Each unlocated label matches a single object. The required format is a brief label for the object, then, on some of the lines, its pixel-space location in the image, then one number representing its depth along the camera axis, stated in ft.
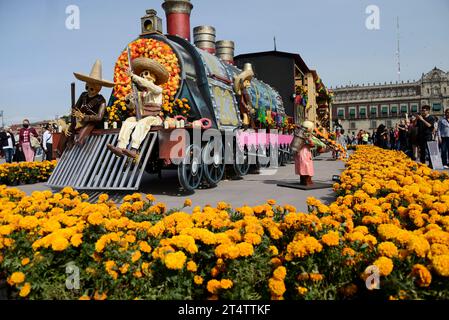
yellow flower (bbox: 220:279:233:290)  6.11
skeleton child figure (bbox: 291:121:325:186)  22.27
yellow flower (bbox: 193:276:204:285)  6.50
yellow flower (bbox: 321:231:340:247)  6.81
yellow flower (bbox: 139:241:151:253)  7.39
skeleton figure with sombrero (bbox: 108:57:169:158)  18.90
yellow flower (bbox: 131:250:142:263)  6.97
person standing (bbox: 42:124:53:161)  46.29
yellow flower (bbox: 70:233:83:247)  7.55
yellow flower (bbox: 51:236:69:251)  7.19
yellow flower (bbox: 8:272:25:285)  6.32
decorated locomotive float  19.62
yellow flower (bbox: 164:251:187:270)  6.40
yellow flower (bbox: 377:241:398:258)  6.42
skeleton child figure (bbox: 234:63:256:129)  29.12
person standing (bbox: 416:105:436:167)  32.30
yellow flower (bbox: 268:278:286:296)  5.97
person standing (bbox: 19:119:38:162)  42.53
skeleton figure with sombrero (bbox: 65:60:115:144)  21.13
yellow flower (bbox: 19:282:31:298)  6.19
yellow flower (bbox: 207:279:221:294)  6.17
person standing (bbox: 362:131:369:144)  90.53
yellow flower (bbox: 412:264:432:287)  5.57
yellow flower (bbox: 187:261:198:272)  6.51
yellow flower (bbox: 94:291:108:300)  6.27
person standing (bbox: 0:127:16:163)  44.60
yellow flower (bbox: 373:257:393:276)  5.76
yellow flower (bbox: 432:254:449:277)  5.62
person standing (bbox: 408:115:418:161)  36.11
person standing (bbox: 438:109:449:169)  34.40
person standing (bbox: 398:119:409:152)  49.22
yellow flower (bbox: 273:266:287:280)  6.21
